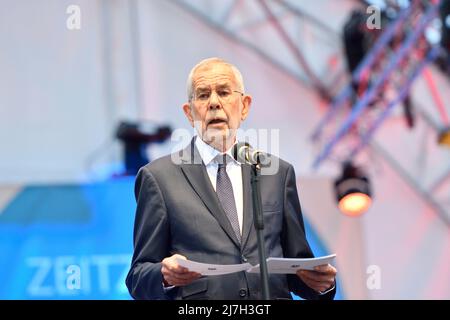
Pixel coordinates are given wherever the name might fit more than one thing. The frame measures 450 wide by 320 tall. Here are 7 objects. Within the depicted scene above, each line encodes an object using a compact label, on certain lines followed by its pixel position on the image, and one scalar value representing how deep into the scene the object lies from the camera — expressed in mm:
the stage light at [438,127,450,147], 15250
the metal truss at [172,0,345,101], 18672
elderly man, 5520
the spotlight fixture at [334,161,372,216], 12156
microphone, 5391
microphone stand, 4965
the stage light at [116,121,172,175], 14734
